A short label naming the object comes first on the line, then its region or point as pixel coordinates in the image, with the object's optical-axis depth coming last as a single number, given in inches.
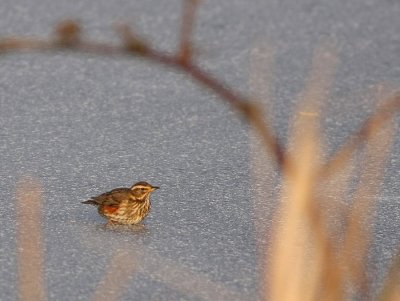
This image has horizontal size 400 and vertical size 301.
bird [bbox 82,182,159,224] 446.6
